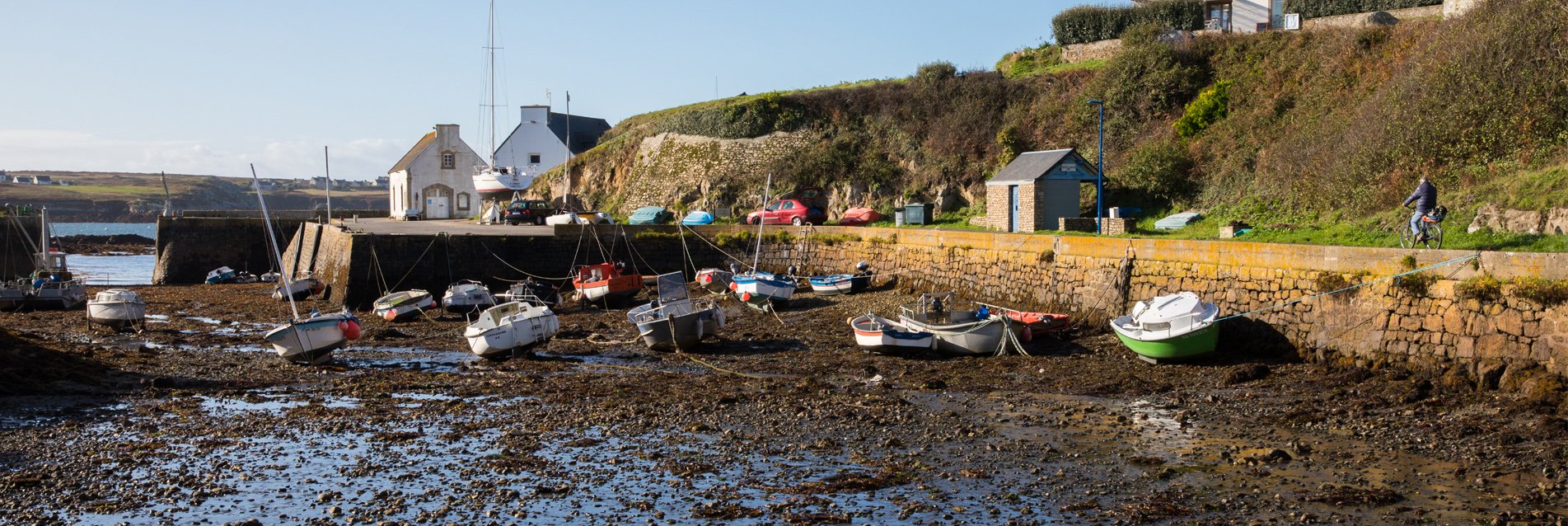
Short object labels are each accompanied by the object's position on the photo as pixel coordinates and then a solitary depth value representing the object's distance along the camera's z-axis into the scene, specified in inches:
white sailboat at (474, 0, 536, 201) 1877.5
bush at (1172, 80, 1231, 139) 1275.8
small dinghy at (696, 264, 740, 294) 1139.9
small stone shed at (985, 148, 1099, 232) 1061.8
